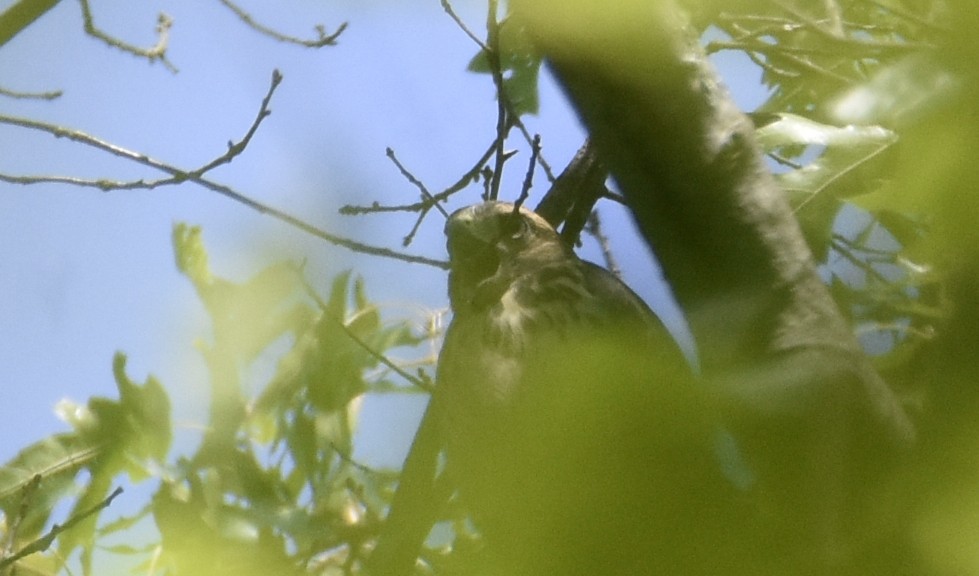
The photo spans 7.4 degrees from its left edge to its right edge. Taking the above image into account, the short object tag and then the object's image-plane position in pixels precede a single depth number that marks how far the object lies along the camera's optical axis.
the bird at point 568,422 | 4.59
